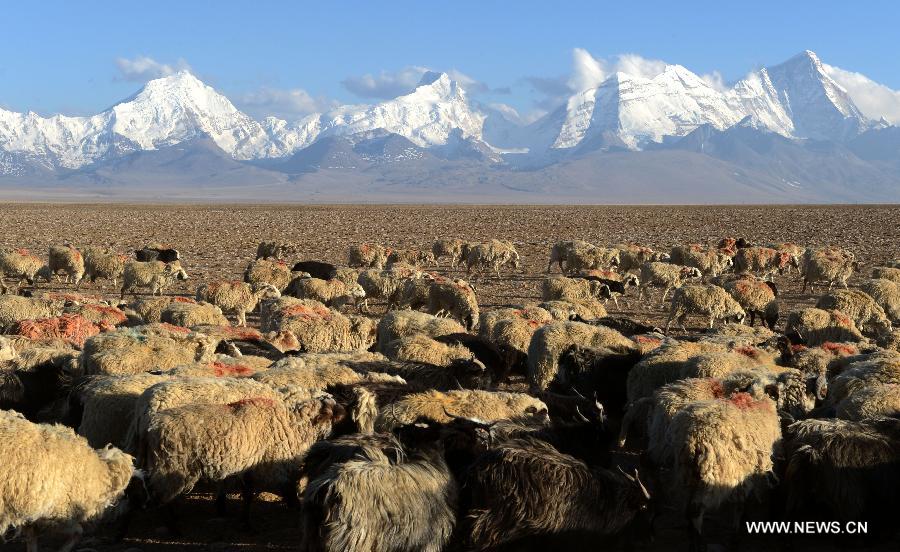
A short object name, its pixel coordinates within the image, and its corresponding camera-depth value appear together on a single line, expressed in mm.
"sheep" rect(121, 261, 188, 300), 18766
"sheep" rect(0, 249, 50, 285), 20281
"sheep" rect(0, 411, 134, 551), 5305
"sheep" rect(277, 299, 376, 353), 12047
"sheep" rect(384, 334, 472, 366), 10203
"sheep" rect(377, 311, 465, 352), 11752
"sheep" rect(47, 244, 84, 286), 20516
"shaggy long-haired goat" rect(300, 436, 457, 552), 5156
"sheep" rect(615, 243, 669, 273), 23109
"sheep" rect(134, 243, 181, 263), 23250
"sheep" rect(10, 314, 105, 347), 10930
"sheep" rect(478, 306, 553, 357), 11445
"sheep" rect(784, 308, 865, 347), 12641
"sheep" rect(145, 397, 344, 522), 6164
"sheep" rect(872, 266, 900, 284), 17891
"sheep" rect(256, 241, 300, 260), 26094
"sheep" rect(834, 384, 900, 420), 7238
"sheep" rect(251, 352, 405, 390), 8041
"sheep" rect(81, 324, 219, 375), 8797
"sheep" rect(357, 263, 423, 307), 17203
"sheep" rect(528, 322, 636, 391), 10156
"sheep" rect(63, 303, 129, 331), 12219
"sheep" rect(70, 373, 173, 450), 7062
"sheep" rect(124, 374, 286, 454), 6496
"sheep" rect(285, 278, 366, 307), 16250
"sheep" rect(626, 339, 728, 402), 8977
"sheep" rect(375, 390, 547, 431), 7137
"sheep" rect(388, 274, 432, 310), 16094
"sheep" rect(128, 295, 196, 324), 13086
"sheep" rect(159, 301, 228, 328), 12547
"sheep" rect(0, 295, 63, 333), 12523
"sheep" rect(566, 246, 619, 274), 23641
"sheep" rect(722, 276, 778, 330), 15766
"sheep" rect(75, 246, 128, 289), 20266
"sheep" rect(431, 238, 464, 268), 26844
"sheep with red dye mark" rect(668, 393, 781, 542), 6047
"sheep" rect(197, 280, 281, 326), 15320
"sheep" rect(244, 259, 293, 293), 17781
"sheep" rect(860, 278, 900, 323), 15482
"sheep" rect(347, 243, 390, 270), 23700
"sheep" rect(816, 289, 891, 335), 14281
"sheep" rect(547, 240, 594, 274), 24155
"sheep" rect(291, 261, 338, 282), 19312
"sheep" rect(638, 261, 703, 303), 19688
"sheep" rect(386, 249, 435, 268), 23688
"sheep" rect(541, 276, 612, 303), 17203
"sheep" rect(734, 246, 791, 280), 23594
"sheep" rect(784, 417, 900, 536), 5992
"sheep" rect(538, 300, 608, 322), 13578
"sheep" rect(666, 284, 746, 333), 15227
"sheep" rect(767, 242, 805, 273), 24203
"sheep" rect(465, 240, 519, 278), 24094
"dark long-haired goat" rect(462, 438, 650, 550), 5488
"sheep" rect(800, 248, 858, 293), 20219
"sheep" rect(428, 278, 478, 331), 15172
